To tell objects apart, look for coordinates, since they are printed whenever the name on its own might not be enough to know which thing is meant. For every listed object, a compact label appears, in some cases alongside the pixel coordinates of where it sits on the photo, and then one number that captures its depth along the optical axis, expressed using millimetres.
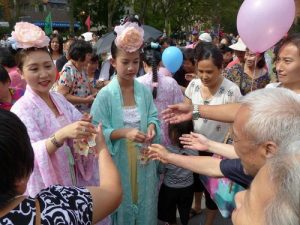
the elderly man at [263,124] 1058
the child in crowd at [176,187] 2247
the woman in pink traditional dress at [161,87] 2684
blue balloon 3476
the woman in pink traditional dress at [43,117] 1466
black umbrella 4602
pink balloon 2346
